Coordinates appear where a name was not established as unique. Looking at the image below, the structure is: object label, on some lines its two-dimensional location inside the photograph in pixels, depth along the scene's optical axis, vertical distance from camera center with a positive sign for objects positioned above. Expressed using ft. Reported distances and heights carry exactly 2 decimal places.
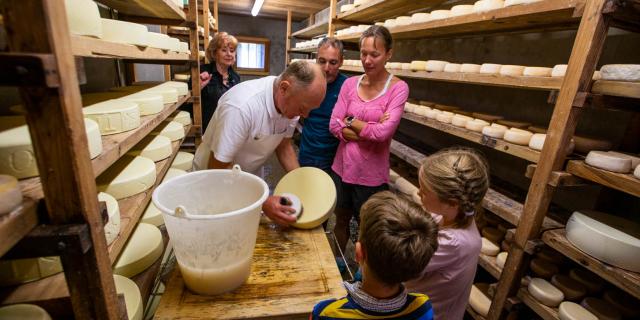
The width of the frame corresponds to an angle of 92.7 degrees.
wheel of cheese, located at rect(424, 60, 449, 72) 7.38 +0.42
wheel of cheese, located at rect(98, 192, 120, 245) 3.23 -1.72
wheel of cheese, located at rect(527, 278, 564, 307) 4.91 -3.12
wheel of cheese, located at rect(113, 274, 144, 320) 3.18 -2.51
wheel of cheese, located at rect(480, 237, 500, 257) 6.00 -3.04
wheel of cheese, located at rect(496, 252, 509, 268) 5.75 -3.10
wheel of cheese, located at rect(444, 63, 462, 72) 6.90 +0.39
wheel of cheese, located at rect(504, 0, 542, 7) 5.07 +1.46
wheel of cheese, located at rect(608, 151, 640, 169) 4.19 -0.78
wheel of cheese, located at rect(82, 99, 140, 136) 3.89 -0.74
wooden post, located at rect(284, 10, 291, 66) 23.72 +2.54
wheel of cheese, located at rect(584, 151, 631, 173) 4.15 -0.85
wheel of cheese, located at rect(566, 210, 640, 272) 4.06 -1.88
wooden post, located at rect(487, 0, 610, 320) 4.02 -0.52
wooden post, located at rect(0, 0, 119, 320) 1.67 -0.51
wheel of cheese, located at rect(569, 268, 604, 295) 4.99 -2.95
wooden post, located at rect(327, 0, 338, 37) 13.29 +2.40
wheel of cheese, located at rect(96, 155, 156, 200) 4.21 -1.65
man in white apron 4.74 -0.74
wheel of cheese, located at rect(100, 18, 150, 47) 4.49 +0.39
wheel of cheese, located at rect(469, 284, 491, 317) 5.80 -4.00
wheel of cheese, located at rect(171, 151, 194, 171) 8.09 -2.60
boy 2.65 -1.55
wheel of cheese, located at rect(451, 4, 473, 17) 6.47 +1.59
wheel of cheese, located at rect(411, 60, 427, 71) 7.88 +0.42
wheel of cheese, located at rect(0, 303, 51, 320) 2.27 -1.90
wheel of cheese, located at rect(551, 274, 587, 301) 4.95 -3.04
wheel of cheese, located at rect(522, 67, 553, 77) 5.30 +0.35
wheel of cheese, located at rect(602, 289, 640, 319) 4.55 -3.01
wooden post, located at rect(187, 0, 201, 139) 9.49 -0.17
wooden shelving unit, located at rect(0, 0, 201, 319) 1.67 -0.88
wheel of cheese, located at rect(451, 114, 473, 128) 6.74 -0.74
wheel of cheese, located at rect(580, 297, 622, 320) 4.52 -3.10
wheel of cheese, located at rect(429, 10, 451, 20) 7.02 +1.57
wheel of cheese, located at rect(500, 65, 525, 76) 5.65 +0.35
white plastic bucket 2.74 -1.52
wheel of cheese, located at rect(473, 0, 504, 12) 5.74 +1.54
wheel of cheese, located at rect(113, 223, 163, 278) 3.95 -2.51
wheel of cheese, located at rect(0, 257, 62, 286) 2.66 -1.89
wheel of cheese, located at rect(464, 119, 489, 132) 6.38 -0.77
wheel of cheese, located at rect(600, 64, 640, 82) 3.87 +0.34
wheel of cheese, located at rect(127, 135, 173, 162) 5.75 -1.65
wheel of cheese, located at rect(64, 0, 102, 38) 3.12 +0.39
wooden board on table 2.97 -2.26
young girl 3.63 -1.70
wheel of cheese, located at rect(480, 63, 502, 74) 6.01 +0.38
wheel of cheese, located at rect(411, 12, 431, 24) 7.58 +1.60
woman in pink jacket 6.66 -0.94
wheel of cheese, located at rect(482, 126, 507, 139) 5.92 -0.81
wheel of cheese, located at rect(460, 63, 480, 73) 6.45 +0.38
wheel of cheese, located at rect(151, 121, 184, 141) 7.33 -1.62
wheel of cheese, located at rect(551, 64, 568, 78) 4.97 +0.36
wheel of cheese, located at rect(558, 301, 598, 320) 4.49 -3.13
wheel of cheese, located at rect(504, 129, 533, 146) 5.49 -0.81
